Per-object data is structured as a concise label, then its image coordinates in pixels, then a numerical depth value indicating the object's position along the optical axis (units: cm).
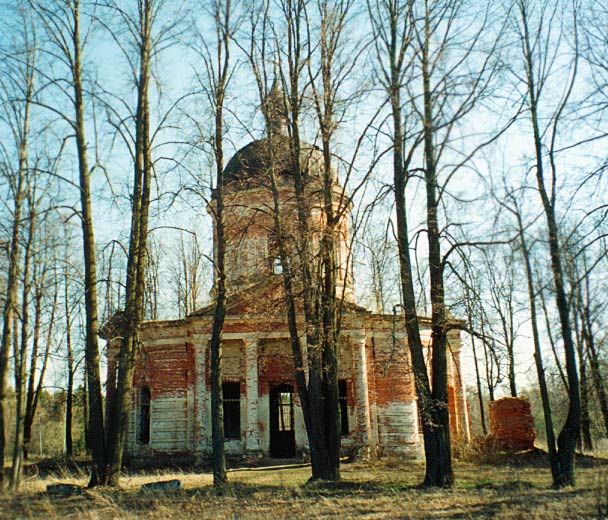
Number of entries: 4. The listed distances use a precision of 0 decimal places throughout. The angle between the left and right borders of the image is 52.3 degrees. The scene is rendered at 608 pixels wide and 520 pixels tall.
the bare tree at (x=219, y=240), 1405
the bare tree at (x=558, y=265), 1205
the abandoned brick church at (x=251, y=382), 2116
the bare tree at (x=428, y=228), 1252
